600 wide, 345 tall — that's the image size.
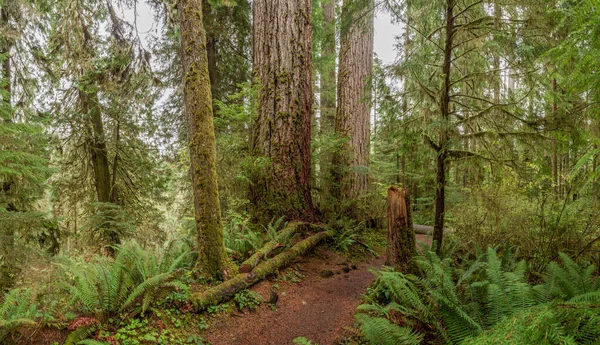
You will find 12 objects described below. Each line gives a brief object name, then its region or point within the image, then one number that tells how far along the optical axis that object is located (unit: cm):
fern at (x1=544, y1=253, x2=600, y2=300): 311
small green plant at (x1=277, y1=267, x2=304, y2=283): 517
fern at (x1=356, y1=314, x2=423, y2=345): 277
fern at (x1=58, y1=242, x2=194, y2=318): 325
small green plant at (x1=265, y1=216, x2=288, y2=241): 555
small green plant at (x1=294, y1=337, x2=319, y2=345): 276
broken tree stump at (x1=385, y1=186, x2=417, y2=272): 477
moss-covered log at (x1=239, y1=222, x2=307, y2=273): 467
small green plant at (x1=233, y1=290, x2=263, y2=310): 416
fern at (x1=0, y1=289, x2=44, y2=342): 268
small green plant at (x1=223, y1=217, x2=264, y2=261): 511
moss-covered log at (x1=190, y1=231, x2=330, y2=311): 386
